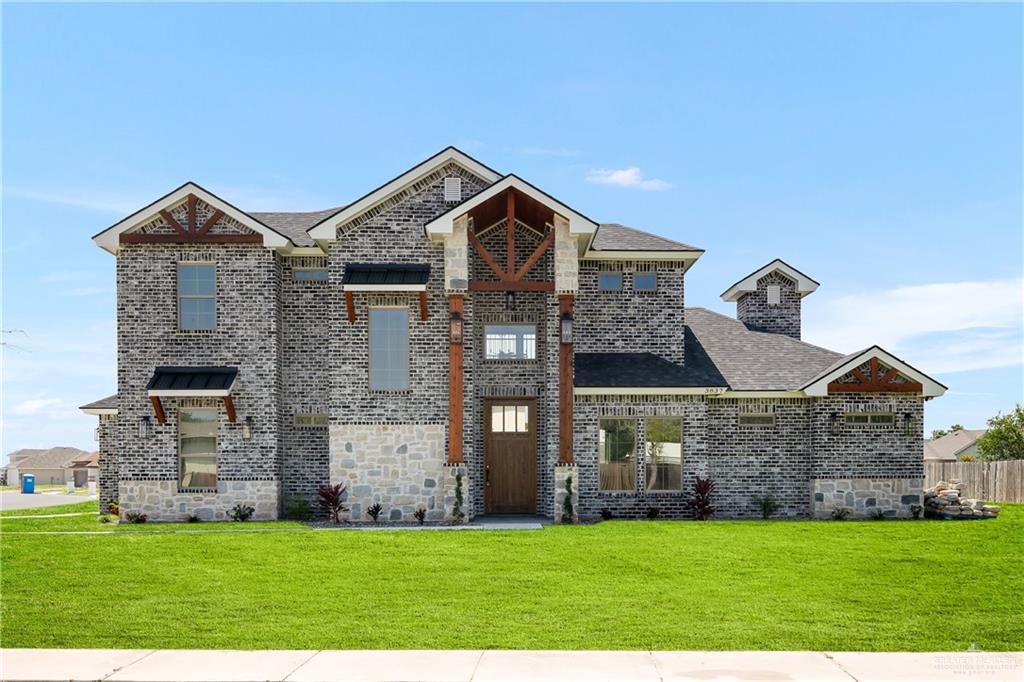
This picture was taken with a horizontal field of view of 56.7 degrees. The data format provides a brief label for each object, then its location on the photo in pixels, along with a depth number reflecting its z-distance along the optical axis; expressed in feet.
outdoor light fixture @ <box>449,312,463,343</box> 71.26
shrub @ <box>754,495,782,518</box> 76.38
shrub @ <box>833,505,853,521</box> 75.56
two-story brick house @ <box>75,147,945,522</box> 73.20
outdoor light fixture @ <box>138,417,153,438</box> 75.00
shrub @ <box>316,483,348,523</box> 72.13
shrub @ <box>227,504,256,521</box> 74.43
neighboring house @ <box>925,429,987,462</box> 292.24
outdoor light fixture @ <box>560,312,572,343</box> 71.56
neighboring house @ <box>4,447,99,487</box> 330.54
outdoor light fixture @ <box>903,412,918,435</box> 76.48
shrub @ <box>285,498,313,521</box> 76.54
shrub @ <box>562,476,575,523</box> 70.44
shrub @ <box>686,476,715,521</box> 74.33
